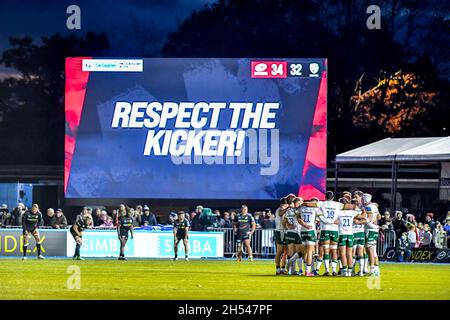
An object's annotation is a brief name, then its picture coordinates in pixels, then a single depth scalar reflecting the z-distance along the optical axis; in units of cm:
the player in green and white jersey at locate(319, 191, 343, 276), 2964
